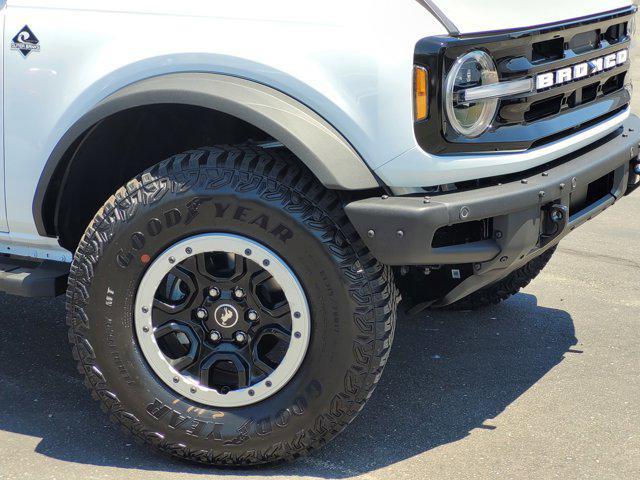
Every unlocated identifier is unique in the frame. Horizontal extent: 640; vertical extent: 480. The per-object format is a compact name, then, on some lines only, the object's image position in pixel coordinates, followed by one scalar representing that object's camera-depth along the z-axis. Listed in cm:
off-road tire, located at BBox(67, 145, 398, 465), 309
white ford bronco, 298
